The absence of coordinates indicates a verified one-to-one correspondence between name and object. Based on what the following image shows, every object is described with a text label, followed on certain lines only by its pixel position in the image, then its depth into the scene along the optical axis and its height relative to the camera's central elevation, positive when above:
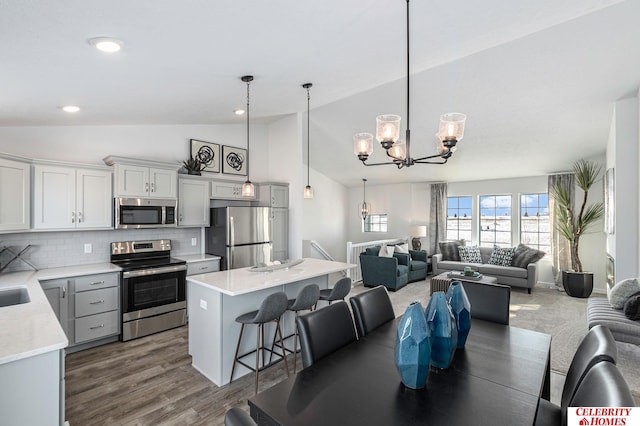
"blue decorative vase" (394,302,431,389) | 1.34 -0.59
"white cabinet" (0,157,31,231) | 3.01 +0.18
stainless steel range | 3.73 -0.94
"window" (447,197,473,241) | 7.85 -0.15
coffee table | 5.41 -1.21
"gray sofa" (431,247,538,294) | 6.17 -1.22
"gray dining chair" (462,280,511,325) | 2.33 -0.68
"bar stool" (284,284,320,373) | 2.91 -0.82
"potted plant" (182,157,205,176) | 4.72 +0.69
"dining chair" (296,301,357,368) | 1.69 -0.69
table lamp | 7.86 -0.47
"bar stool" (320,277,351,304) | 3.28 -0.83
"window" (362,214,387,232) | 9.29 -0.33
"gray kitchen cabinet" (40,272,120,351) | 3.29 -1.02
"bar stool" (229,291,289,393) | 2.61 -0.87
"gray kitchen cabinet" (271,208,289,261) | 5.23 -0.35
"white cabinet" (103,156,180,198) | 3.87 +0.44
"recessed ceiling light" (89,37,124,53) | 1.86 +1.02
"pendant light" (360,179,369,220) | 9.12 +0.21
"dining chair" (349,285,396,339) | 2.13 -0.69
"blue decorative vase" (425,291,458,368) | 1.51 -0.57
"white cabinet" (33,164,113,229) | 3.38 +0.16
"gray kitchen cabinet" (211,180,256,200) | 4.93 +0.36
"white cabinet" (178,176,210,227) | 4.54 +0.16
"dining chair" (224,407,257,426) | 0.86 -0.58
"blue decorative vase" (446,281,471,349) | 1.79 -0.58
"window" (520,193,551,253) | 6.83 -0.21
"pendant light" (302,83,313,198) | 4.65 +0.28
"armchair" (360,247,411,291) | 6.32 -1.18
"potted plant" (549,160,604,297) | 5.70 -0.16
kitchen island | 2.81 -0.92
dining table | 1.17 -0.76
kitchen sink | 2.75 -0.74
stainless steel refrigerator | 4.62 -0.37
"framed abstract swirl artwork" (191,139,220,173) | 4.94 +0.93
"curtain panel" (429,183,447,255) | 8.02 -0.10
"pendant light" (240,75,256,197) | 3.56 +0.25
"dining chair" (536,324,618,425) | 1.38 -0.71
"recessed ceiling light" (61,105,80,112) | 3.00 +1.01
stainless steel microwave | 3.88 -0.01
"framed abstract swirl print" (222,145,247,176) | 5.34 +0.89
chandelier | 2.16 +0.56
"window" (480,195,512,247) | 7.32 -0.19
